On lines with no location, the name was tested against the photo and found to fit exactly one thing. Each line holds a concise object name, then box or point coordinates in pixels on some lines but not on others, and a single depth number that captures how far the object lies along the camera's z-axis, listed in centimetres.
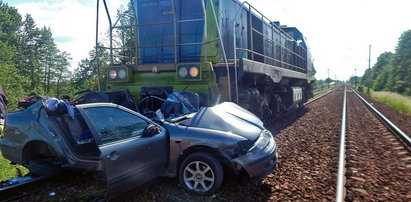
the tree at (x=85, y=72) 5027
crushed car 416
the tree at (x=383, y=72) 6195
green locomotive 693
